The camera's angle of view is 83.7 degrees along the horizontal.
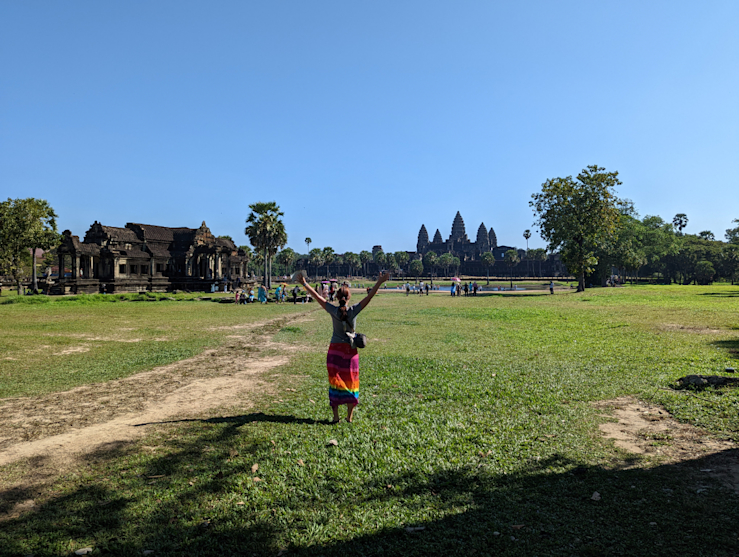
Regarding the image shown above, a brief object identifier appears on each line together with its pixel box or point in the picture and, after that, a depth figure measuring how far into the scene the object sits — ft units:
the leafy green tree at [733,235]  261.48
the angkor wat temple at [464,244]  590.96
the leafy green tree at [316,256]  456.04
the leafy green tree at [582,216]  143.84
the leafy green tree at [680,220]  439.35
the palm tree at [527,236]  477.53
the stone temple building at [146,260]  147.02
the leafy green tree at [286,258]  477.32
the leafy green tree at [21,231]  121.39
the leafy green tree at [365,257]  564.71
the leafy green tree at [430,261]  528.22
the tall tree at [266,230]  184.96
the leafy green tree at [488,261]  480.36
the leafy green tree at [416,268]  526.57
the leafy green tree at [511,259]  468.67
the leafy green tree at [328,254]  445.78
